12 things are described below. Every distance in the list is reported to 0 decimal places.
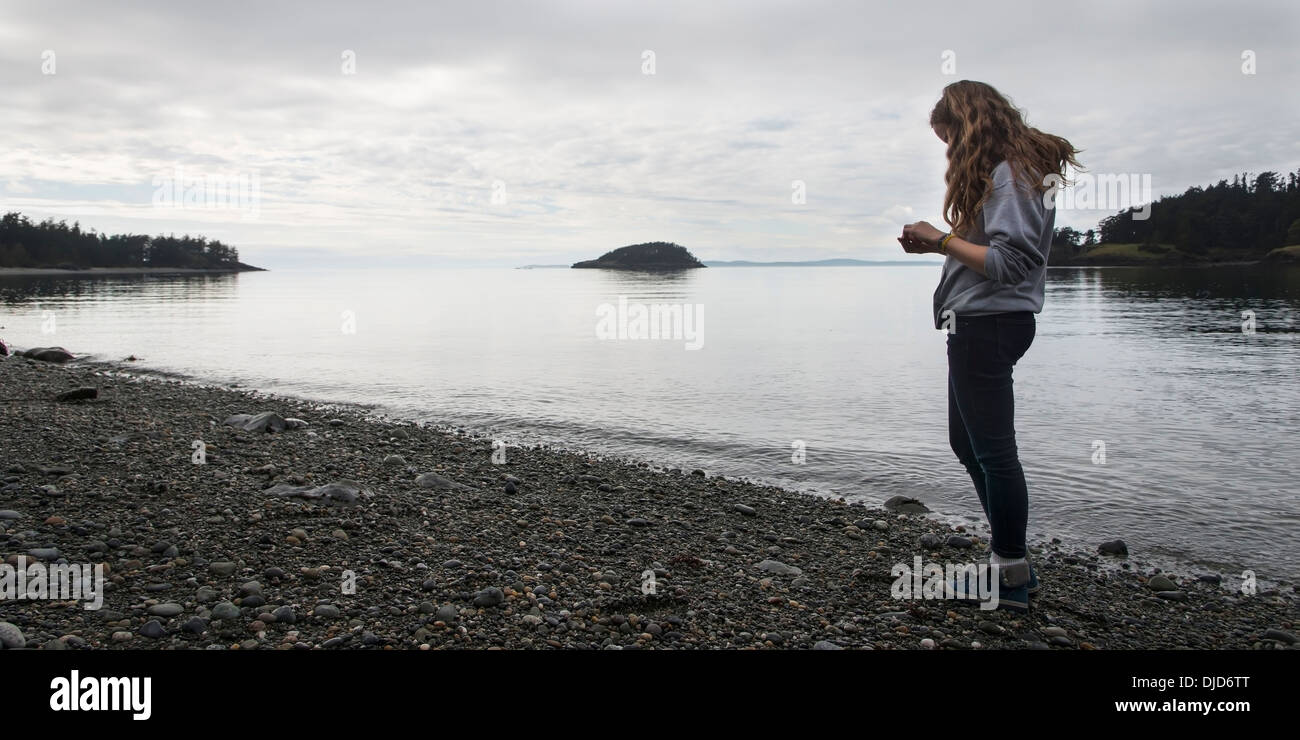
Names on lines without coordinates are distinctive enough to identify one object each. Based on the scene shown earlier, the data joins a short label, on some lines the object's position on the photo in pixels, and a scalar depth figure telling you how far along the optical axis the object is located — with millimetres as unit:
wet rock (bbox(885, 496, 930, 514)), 9564
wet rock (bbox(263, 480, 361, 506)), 8086
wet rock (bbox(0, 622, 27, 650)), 4418
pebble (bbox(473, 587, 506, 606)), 5504
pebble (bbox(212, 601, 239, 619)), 5035
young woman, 4699
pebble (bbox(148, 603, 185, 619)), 5051
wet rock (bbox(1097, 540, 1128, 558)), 8016
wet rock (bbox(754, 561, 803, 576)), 6611
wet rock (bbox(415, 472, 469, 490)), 9258
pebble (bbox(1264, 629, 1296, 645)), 5617
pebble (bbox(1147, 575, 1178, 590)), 6910
